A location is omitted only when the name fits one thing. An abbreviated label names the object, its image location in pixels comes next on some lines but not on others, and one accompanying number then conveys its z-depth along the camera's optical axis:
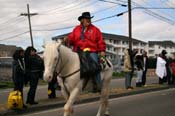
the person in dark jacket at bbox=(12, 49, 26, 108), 9.91
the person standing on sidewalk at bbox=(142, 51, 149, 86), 15.79
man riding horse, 7.04
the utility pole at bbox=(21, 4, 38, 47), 47.19
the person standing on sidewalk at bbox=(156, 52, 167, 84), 17.31
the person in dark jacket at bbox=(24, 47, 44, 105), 10.22
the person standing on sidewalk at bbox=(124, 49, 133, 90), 14.44
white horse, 5.94
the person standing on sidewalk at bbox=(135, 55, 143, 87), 15.42
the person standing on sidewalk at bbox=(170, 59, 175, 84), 18.01
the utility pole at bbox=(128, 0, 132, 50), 26.14
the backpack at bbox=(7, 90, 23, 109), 9.25
